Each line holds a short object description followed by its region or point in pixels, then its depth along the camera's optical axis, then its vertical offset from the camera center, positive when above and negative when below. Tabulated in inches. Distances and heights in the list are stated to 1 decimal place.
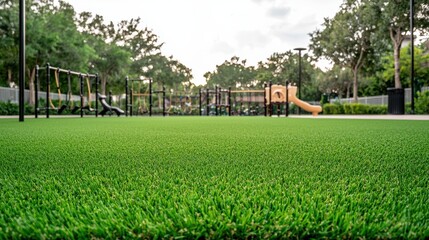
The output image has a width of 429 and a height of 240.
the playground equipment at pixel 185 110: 901.1 +13.7
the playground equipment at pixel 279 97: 738.2 +38.9
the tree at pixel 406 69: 1324.9 +169.8
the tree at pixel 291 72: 1833.2 +216.9
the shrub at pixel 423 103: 642.8 +20.9
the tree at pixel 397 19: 843.4 +227.3
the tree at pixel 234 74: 2613.2 +292.0
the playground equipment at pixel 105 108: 656.7 +12.6
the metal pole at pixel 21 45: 313.9 +58.1
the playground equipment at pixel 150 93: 691.7 +42.9
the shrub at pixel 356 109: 789.2 +15.1
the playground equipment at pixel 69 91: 472.4 +29.8
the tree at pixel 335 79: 1833.2 +179.2
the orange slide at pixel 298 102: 801.6 +29.8
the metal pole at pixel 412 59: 609.9 +83.9
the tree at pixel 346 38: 1090.7 +231.6
